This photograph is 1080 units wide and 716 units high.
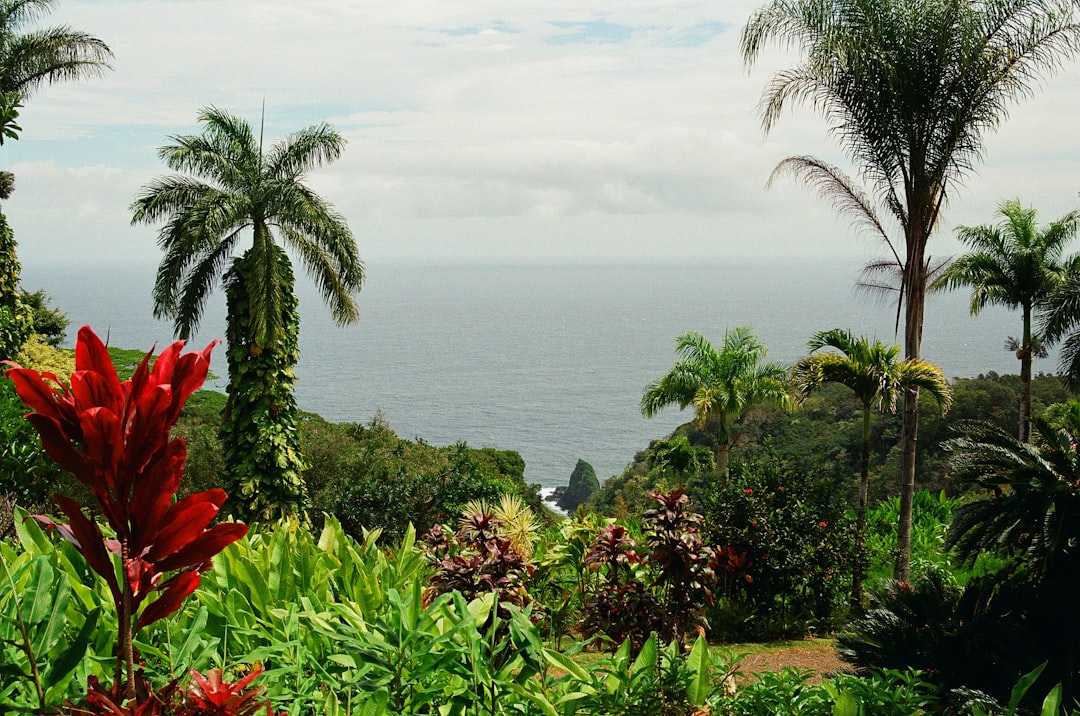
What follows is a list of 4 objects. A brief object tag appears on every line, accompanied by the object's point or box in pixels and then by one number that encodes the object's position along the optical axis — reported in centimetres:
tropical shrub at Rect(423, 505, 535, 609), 497
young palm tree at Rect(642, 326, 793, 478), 1747
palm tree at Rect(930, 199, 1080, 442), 1884
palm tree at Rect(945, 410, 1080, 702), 527
